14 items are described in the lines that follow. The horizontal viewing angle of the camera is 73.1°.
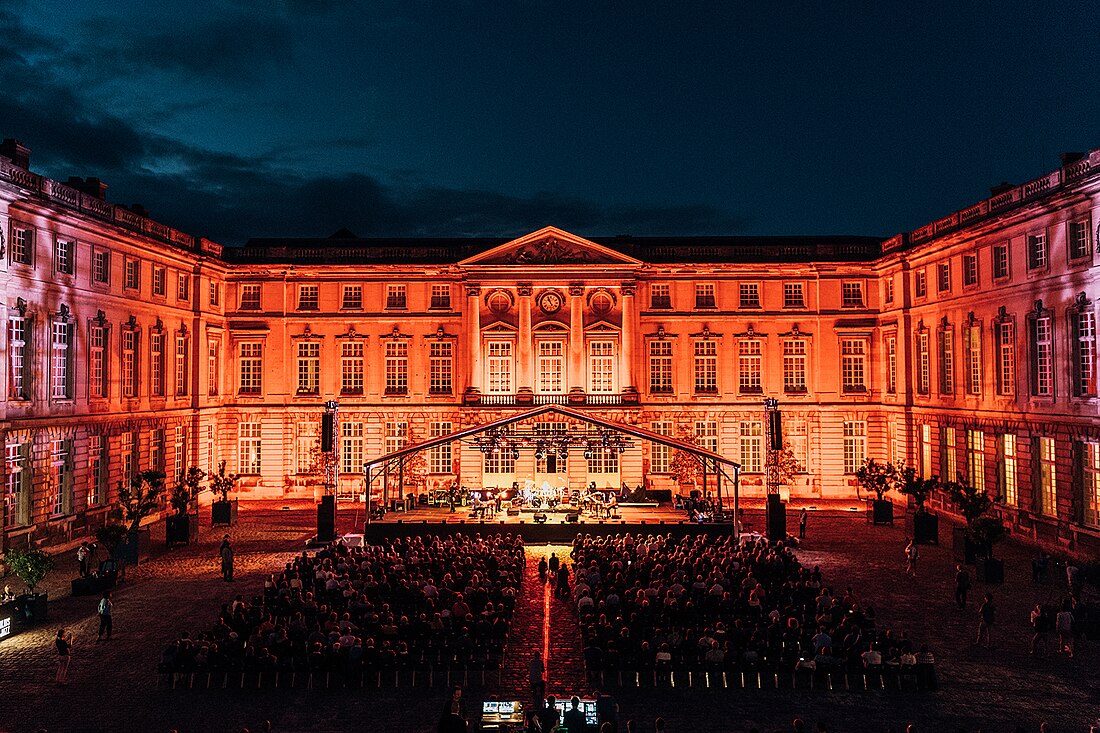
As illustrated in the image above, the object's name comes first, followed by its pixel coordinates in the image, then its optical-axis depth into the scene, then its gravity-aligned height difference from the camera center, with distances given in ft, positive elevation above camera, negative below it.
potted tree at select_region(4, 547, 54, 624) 70.49 -17.11
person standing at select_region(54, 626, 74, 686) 56.18 -19.23
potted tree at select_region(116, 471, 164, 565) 97.55 -14.90
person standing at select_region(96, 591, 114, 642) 66.33 -19.30
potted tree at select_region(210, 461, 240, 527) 124.36 -17.89
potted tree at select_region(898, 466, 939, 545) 107.76 -17.36
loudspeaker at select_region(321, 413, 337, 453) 111.96 -5.00
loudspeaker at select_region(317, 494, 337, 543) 107.24 -17.62
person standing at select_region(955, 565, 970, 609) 74.08 -19.40
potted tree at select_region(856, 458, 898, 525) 122.31 -15.41
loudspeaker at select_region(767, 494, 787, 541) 106.93 -18.07
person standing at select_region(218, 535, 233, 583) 87.40 -19.37
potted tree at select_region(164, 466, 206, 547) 109.09 -17.41
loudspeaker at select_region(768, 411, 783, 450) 111.45 -5.23
